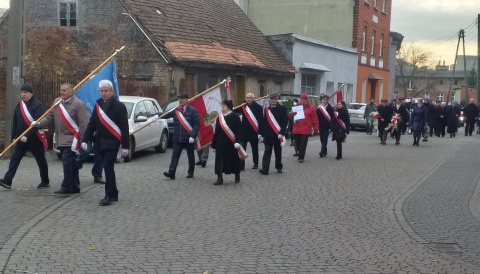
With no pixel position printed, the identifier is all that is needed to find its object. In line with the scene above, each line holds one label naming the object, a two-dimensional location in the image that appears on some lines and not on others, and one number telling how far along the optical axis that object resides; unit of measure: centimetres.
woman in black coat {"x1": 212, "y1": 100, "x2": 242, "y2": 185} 1320
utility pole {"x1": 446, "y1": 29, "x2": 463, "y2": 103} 6488
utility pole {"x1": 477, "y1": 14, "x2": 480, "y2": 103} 5091
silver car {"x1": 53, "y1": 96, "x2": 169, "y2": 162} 1759
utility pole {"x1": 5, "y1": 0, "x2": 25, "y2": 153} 1670
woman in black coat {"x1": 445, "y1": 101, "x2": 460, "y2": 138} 3284
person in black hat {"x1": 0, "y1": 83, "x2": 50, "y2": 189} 1178
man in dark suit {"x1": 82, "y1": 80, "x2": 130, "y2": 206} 1064
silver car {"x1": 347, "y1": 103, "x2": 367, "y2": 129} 3481
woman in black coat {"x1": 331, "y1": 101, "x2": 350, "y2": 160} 1917
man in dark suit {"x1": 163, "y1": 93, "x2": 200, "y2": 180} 1384
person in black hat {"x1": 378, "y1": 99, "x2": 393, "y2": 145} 2498
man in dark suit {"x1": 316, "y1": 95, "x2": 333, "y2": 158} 1951
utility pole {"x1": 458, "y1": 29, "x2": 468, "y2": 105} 6450
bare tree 8625
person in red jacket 1764
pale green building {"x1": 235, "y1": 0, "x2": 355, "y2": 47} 4509
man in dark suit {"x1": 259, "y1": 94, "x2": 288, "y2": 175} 1529
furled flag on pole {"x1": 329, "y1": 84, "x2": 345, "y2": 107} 2071
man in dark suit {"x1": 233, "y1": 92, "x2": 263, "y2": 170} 1524
